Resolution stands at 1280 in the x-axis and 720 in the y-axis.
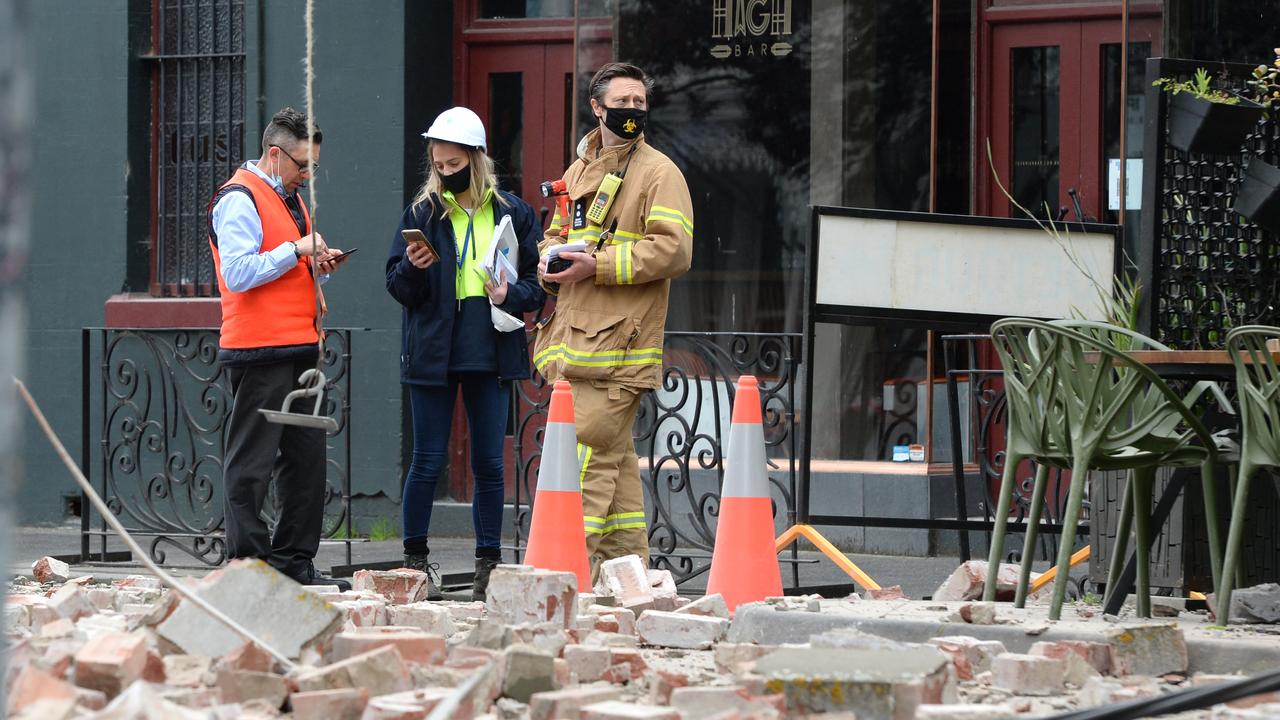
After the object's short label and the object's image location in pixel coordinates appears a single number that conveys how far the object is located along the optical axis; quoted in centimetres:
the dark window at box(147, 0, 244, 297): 2275
